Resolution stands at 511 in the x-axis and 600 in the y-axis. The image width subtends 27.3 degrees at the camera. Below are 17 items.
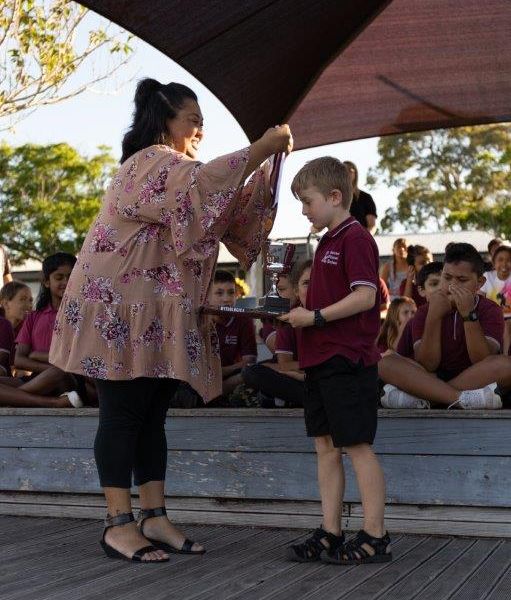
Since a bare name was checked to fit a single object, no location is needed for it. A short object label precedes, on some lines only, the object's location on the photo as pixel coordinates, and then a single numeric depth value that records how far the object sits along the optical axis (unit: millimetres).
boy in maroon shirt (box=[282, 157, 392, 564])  3578
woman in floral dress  3639
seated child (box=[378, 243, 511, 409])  4375
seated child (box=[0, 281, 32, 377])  7000
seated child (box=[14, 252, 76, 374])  5734
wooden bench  4129
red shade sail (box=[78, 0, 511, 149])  4926
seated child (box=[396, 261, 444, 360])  6332
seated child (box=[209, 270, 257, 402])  5645
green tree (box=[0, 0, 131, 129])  12469
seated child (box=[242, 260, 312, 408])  4711
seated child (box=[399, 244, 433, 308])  8812
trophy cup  3822
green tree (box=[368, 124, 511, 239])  43531
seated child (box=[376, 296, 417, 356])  6250
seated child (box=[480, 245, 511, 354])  8133
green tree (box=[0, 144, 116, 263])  39094
